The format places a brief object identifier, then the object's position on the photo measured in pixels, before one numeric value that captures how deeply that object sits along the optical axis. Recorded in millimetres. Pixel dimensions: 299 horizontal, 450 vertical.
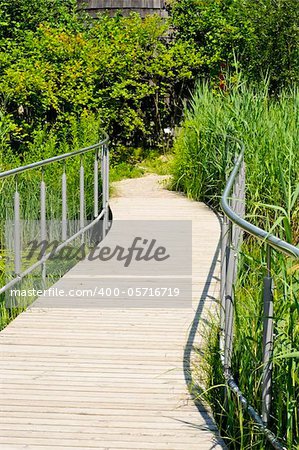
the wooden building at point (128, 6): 17516
